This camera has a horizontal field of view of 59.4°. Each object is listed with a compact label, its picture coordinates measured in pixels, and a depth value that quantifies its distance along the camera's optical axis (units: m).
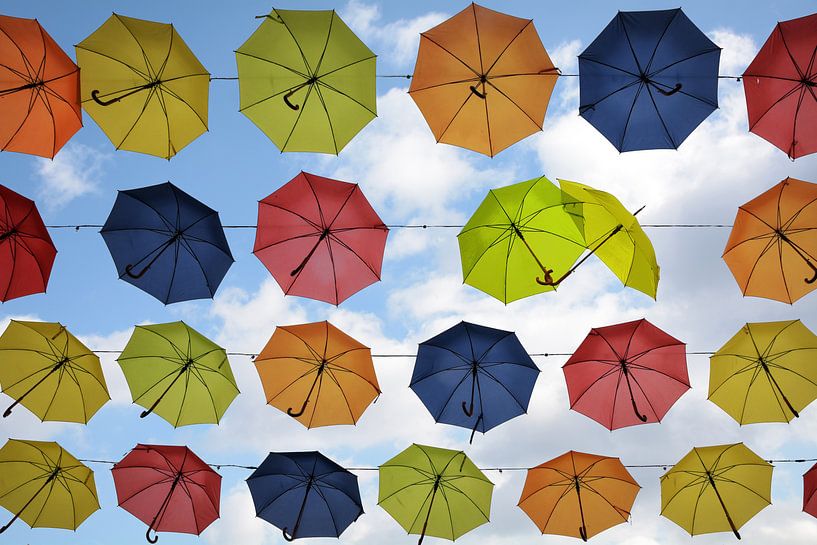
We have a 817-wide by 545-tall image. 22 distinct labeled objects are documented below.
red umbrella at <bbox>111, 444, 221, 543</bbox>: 11.49
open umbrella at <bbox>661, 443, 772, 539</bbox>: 11.16
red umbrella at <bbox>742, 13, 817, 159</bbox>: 9.09
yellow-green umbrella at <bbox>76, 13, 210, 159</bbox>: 9.24
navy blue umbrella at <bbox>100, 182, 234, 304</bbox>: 10.07
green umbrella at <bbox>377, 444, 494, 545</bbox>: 11.35
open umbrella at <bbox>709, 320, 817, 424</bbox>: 10.53
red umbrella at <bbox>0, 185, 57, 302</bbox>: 10.04
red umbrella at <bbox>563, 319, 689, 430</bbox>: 10.76
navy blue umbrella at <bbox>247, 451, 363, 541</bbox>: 11.32
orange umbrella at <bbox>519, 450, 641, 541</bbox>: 11.44
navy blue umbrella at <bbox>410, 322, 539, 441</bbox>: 10.89
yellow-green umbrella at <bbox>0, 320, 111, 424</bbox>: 10.88
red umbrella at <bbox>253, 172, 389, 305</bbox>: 9.95
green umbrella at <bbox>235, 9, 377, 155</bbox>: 9.08
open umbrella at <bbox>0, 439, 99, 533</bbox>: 11.28
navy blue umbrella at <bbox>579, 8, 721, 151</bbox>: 9.20
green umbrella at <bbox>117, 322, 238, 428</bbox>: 10.77
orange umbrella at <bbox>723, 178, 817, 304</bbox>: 9.91
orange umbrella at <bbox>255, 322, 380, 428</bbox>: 10.73
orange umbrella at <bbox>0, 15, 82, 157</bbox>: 9.21
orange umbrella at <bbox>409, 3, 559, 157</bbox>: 9.23
